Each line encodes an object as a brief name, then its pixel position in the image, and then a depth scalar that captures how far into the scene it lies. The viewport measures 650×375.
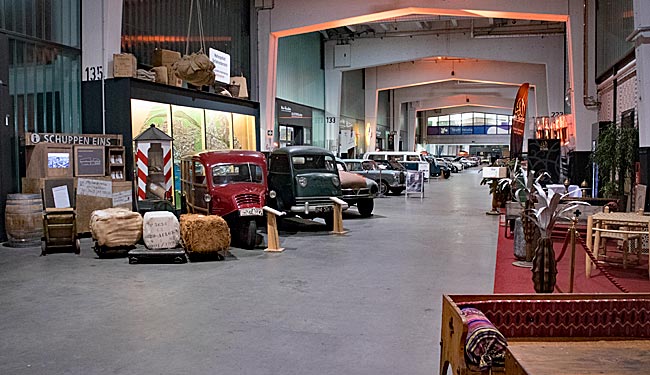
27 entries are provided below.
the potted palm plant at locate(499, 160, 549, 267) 7.30
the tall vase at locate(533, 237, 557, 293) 4.82
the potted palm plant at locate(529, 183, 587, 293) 4.82
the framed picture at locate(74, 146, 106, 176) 9.59
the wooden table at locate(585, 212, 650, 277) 6.59
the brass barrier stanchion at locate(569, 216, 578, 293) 5.43
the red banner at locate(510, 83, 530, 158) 16.28
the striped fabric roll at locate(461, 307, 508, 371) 2.65
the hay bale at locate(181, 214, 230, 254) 7.46
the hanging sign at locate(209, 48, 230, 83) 14.86
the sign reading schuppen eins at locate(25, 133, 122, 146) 9.21
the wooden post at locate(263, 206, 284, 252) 8.48
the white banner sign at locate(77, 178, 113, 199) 9.45
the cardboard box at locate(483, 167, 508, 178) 12.79
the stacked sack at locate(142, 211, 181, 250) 7.61
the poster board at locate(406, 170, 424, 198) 18.27
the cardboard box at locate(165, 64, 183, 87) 12.47
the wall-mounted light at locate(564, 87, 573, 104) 15.53
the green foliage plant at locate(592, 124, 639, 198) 10.34
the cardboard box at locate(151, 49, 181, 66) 12.45
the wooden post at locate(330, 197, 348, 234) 10.24
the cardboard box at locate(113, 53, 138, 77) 10.77
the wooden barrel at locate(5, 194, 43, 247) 8.80
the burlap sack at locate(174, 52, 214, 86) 11.87
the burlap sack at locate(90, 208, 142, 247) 7.81
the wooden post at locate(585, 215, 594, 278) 6.87
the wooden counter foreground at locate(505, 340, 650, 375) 2.41
